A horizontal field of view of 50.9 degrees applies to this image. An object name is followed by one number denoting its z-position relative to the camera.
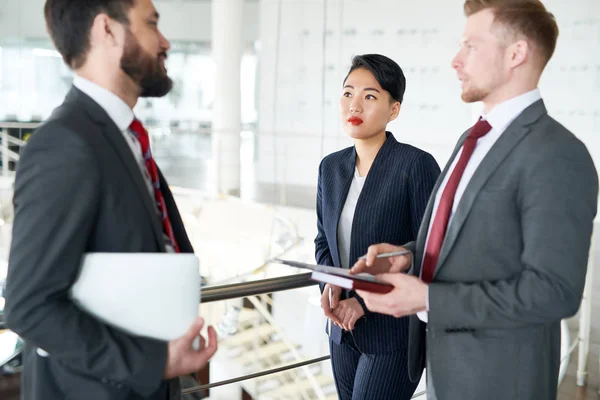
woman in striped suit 1.35
